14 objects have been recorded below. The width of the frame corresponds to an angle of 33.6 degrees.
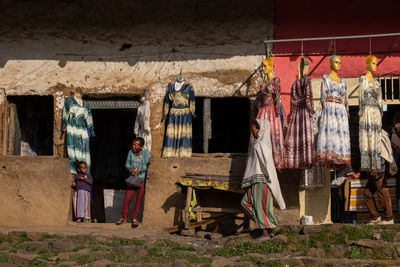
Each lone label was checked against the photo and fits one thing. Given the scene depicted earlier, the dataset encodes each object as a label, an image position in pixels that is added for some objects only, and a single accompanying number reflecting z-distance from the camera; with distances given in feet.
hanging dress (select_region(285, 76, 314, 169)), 33.14
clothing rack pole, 33.60
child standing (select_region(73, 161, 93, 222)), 35.83
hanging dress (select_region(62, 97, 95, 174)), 37.50
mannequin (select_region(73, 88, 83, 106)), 37.88
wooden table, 32.58
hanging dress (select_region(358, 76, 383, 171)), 32.94
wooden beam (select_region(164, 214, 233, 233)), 32.58
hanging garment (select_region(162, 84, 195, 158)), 36.71
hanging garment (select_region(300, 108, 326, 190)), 34.60
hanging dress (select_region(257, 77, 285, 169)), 33.65
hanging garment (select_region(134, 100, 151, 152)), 37.11
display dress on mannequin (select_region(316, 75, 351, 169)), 32.58
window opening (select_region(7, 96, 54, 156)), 39.65
